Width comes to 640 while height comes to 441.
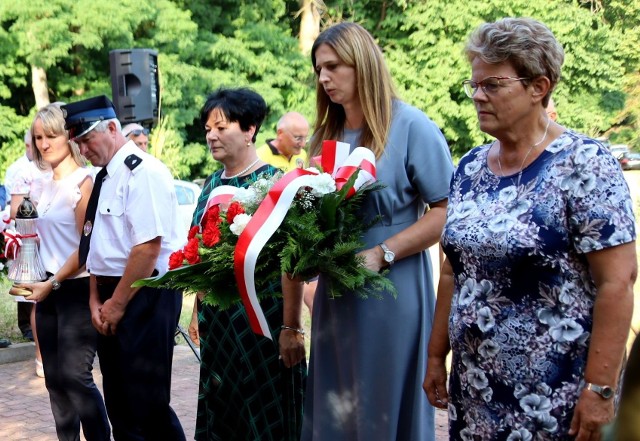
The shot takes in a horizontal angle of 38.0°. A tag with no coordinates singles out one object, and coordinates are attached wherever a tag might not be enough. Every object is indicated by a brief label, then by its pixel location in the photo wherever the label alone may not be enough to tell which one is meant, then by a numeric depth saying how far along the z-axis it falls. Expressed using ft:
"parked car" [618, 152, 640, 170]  152.40
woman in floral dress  8.86
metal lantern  17.33
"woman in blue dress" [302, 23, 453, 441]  11.71
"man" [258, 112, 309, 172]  27.78
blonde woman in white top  16.37
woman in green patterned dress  14.35
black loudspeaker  41.04
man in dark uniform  14.90
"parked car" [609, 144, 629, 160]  126.52
